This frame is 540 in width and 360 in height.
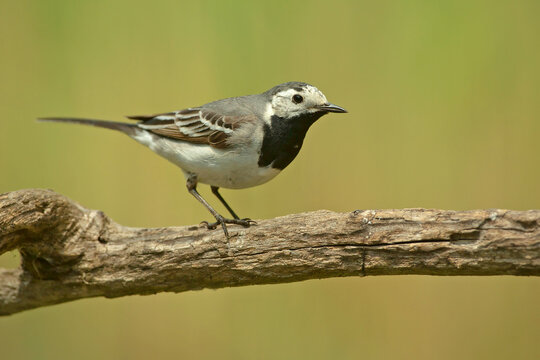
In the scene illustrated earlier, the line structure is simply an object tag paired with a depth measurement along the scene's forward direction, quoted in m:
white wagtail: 7.15
